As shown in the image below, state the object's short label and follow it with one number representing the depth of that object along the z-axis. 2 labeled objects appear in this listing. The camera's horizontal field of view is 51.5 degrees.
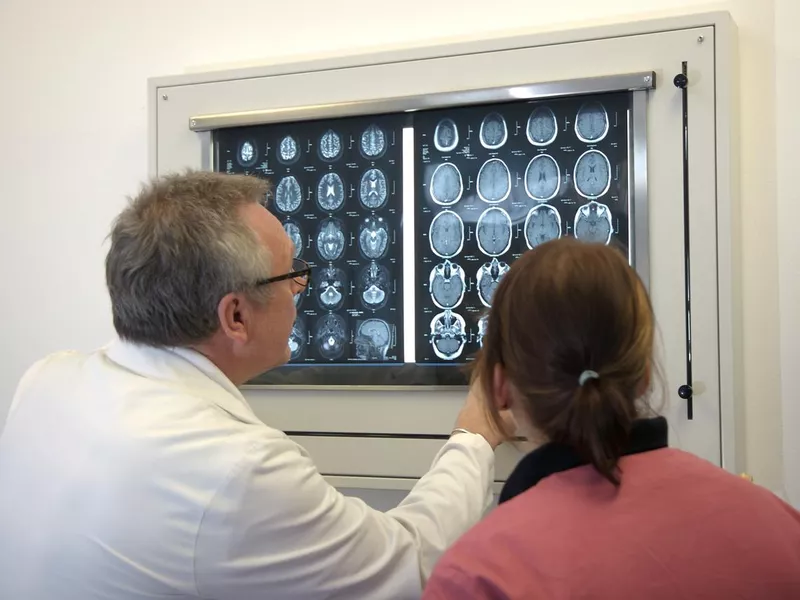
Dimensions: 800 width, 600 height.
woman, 0.77
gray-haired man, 1.00
